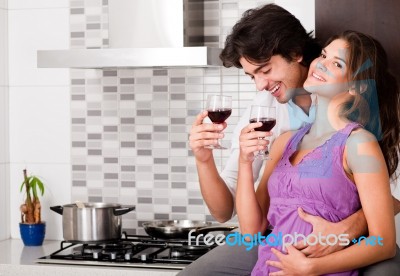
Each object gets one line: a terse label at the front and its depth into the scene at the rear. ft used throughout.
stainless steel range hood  9.09
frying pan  9.88
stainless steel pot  9.71
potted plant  10.46
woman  6.41
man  7.39
